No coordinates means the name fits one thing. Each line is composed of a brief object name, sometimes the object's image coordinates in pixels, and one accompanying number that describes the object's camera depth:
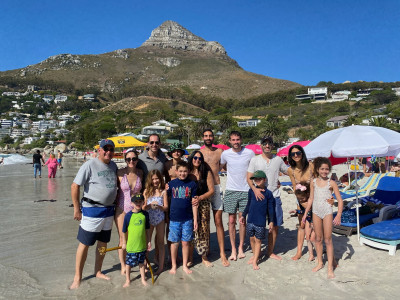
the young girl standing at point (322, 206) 3.83
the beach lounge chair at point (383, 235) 4.50
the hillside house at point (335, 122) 61.08
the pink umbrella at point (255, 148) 15.48
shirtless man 4.25
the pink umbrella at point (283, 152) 13.66
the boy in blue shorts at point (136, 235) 3.56
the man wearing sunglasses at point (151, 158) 3.96
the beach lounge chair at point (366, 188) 7.75
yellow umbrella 13.82
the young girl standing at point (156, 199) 3.82
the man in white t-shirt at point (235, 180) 4.37
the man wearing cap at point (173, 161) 4.04
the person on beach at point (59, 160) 22.01
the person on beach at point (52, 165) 16.16
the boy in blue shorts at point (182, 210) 3.86
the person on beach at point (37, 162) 15.78
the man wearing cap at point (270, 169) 4.26
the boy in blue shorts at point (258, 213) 4.04
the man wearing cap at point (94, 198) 3.50
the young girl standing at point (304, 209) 4.20
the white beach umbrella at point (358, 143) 4.67
